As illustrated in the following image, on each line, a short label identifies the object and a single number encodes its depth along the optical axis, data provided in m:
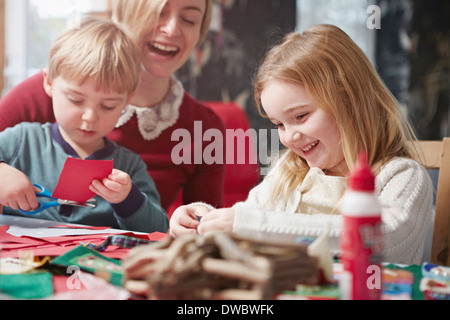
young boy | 1.35
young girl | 1.09
